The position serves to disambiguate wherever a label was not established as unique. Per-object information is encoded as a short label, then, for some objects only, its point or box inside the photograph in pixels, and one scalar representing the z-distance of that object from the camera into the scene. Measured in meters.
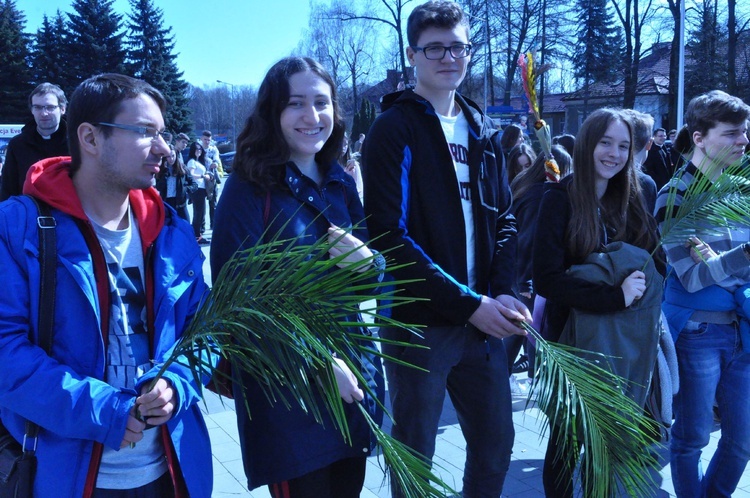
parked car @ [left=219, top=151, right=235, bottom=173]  36.35
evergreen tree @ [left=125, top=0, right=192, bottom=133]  50.44
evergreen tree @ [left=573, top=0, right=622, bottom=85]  36.56
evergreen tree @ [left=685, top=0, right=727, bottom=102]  30.56
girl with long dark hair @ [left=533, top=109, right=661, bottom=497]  2.83
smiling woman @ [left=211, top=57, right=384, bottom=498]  2.15
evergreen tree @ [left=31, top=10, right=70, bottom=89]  49.31
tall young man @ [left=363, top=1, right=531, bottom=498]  2.53
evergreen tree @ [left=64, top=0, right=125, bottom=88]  49.72
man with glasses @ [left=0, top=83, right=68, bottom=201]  4.86
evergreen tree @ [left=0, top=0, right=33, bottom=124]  47.06
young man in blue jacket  1.73
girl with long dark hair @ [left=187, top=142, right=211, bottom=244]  13.91
